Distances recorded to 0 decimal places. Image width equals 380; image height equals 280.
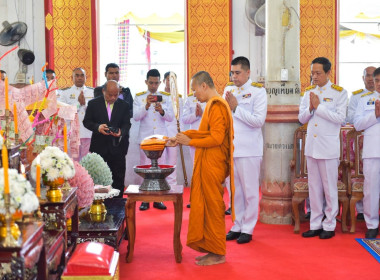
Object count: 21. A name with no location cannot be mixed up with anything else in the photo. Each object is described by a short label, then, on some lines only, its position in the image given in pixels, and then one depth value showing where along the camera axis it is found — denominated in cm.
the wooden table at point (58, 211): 301
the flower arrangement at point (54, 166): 316
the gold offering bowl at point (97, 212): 431
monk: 414
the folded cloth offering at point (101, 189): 435
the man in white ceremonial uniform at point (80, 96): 734
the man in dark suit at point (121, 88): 648
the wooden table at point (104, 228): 401
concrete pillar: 575
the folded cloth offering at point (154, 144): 444
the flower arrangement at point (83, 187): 383
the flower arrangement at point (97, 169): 462
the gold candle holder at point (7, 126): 290
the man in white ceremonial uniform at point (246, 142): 501
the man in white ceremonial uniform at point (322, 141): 506
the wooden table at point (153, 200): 426
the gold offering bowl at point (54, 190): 307
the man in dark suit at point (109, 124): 560
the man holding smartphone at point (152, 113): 671
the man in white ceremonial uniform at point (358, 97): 590
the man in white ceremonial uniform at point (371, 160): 505
